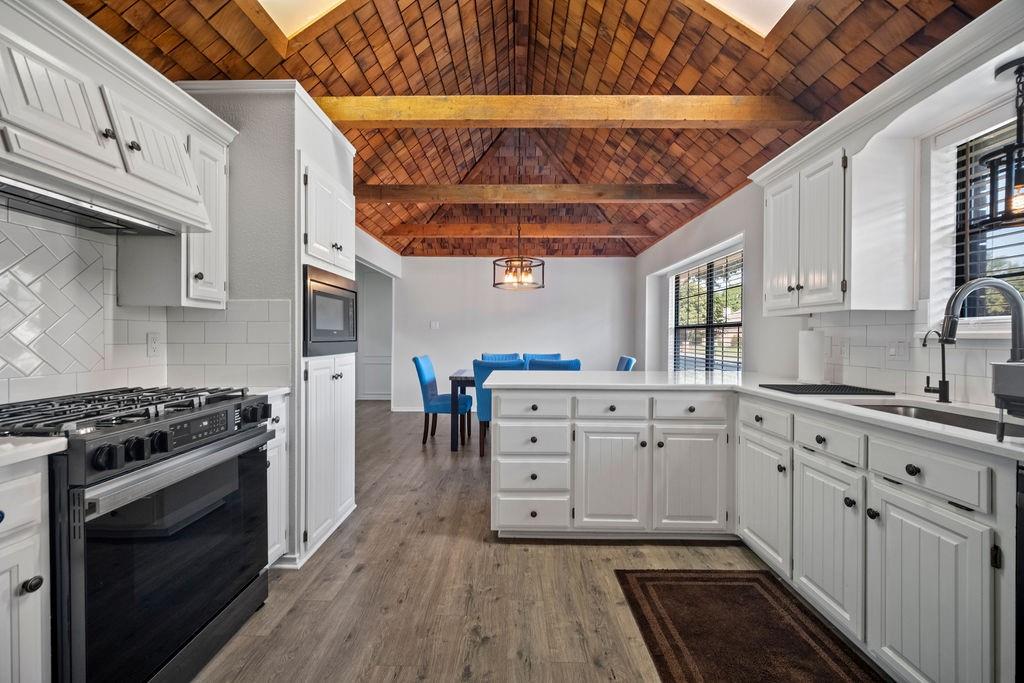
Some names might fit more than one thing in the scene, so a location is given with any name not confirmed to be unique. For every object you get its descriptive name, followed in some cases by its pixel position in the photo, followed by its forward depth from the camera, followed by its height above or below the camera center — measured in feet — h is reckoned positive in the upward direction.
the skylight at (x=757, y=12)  7.74 +5.56
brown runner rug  5.33 -3.72
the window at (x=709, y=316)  14.80 +0.86
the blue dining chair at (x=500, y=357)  20.20 -0.78
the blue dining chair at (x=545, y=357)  17.69 -0.70
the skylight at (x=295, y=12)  7.68 +5.50
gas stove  3.88 -0.80
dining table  15.33 -1.60
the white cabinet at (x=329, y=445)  7.93 -1.94
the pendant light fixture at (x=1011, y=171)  4.51 +1.68
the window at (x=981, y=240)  5.80 +1.31
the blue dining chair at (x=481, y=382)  14.24 -1.39
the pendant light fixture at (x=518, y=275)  16.63 +2.30
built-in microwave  7.76 +0.45
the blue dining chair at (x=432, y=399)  15.85 -2.07
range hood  4.69 +1.50
